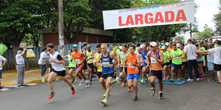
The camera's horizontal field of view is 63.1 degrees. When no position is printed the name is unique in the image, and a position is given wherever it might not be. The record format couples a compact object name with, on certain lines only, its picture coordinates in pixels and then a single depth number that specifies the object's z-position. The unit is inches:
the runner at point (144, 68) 340.2
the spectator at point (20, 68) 365.1
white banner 447.5
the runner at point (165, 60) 367.7
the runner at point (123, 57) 291.8
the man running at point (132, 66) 246.7
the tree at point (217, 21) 1710.6
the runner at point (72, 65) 354.9
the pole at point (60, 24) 470.6
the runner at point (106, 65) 242.1
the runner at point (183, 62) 386.0
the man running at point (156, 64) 243.0
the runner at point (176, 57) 363.3
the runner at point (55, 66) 247.6
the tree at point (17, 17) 490.6
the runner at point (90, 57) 374.4
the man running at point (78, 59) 343.0
